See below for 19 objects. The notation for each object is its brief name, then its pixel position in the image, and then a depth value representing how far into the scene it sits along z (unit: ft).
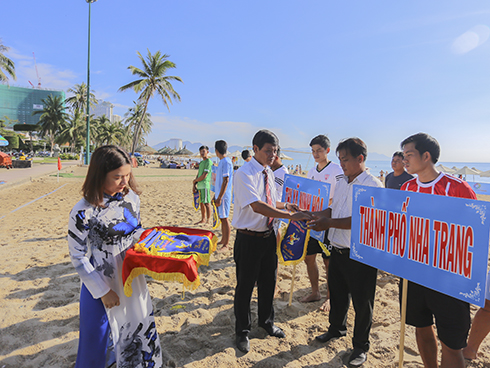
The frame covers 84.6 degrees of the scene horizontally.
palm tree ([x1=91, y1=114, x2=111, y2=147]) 177.58
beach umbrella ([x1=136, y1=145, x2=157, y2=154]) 214.69
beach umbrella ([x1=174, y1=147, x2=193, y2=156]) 193.16
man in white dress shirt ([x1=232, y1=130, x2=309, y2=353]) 8.22
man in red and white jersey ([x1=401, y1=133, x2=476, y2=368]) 5.89
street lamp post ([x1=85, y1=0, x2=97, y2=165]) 78.87
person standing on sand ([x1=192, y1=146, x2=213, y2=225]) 20.11
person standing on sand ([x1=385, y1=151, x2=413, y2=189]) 14.26
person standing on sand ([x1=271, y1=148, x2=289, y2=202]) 12.47
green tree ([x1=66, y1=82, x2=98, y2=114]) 168.66
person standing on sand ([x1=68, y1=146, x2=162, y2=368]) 5.74
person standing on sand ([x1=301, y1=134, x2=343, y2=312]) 11.14
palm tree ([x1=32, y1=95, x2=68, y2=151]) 167.02
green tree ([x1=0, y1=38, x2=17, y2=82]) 72.56
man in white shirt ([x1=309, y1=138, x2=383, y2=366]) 7.80
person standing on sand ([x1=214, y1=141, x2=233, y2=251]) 16.53
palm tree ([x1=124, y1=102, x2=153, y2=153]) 152.91
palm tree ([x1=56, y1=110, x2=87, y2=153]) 167.39
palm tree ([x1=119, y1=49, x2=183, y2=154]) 94.73
